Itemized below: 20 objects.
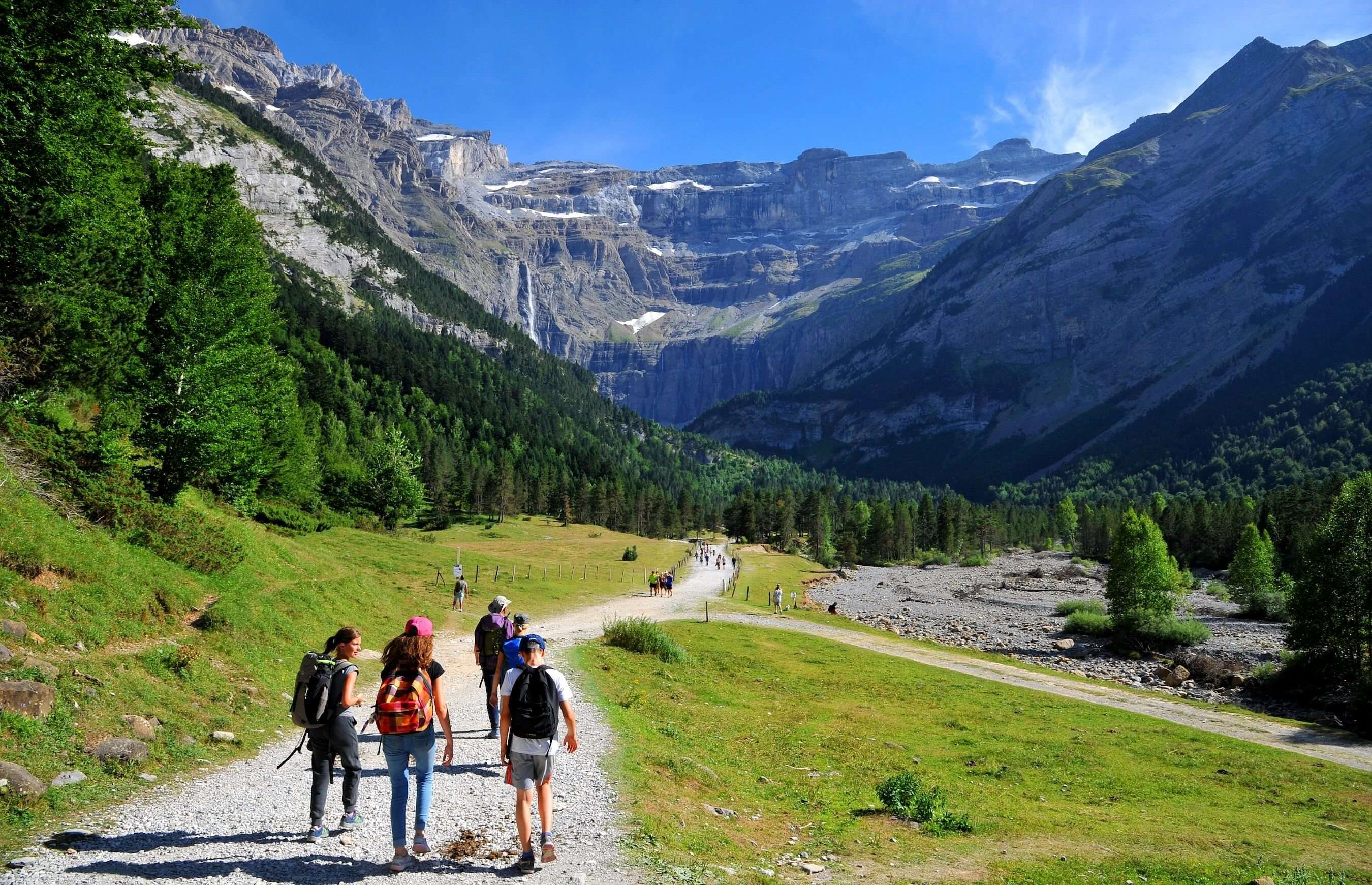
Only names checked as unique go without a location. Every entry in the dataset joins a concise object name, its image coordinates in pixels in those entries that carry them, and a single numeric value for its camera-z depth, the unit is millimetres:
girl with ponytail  9320
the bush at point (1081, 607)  63109
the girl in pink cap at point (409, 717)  8531
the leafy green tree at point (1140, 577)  50500
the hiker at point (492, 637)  14961
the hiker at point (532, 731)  8766
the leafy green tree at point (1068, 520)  163000
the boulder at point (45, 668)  11273
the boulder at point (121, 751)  10477
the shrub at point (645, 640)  28016
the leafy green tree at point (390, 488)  76312
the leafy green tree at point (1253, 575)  70375
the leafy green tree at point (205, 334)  24469
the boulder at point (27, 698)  10250
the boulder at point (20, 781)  8742
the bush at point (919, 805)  13344
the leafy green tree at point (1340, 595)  35688
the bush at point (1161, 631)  49844
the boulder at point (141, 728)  11461
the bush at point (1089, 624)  55000
